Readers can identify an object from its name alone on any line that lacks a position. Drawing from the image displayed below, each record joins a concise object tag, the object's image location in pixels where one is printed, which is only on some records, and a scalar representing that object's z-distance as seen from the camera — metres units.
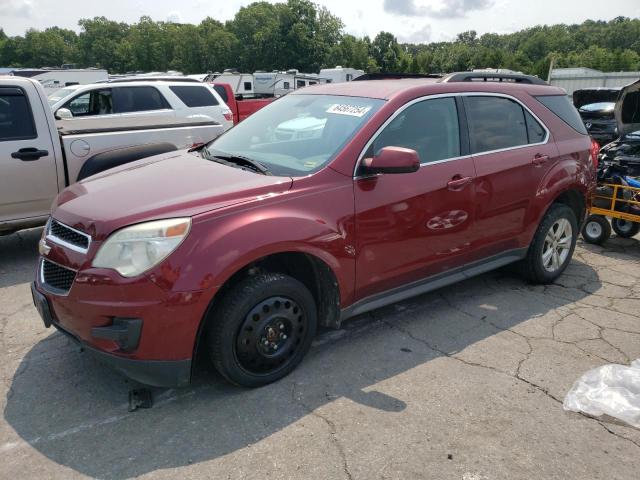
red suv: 2.67
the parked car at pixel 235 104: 11.95
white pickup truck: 5.12
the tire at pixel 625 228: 6.31
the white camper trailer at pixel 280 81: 31.88
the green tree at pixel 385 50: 89.99
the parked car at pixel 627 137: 6.30
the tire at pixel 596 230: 6.18
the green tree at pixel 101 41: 101.38
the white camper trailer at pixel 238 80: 29.19
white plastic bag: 2.95
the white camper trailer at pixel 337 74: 37.53
